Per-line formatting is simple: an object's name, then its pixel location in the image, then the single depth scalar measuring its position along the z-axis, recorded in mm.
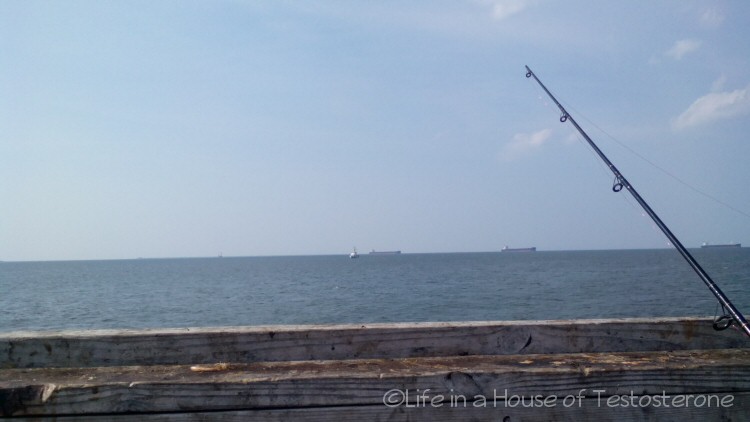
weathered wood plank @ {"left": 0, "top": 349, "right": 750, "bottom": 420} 2078
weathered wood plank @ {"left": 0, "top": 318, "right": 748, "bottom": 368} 2664
